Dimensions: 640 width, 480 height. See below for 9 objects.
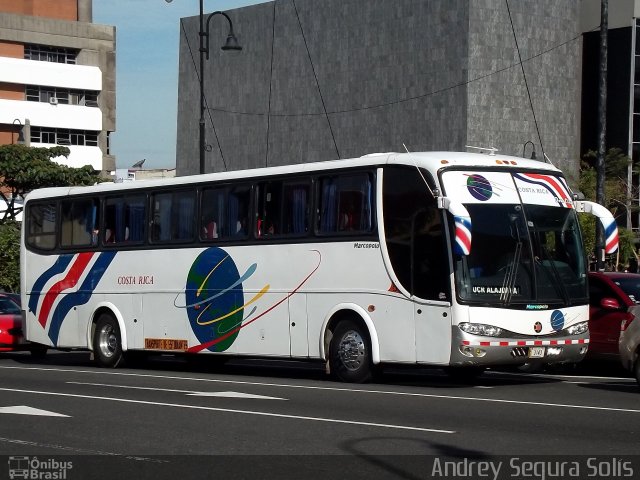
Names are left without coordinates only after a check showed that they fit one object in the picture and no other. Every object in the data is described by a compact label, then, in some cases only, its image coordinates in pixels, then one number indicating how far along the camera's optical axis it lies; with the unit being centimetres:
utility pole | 2812
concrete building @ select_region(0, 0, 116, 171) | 8681
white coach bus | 1731
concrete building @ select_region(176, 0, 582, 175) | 6919
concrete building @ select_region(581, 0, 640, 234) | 6825
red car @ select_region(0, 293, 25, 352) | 2881
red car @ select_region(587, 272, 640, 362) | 2011
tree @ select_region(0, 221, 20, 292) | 5012
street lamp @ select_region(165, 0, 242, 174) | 3634
